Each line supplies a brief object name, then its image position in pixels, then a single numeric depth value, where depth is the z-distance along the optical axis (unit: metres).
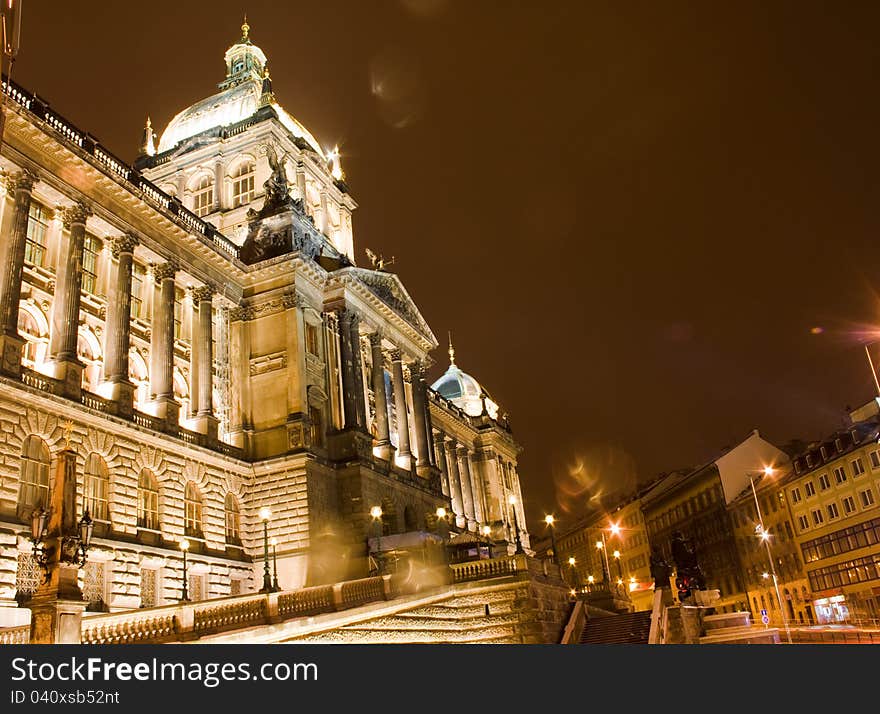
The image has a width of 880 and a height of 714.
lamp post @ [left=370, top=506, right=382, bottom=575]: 35.60
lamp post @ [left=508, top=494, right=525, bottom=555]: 79.38
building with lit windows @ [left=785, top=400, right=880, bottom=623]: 57.44
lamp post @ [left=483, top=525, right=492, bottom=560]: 74.56
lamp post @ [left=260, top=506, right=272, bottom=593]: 25.36
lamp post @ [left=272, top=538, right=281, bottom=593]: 37.07
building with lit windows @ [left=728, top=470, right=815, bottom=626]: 68.31
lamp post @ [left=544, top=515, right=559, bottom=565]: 38.16
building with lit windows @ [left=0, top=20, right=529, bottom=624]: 30.39
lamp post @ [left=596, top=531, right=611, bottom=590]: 47.72
